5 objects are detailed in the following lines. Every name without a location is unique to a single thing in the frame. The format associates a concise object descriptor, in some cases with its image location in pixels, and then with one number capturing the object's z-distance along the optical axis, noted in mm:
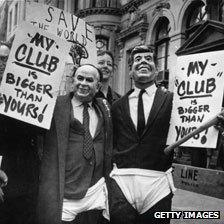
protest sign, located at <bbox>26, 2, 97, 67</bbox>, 4523
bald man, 3285
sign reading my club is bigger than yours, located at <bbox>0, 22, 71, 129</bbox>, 3332
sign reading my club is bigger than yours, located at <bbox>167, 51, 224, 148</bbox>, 3146
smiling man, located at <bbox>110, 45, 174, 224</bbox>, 3342
